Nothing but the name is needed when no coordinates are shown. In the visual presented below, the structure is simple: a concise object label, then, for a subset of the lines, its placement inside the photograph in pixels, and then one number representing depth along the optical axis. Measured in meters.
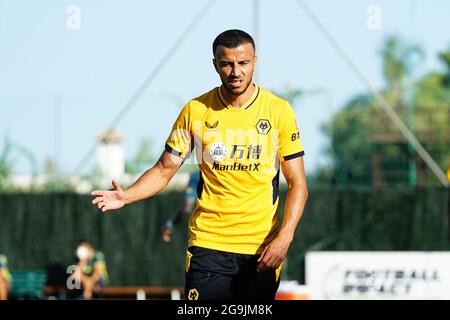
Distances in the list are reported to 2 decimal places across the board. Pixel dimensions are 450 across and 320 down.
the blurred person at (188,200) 15.98
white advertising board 17.88
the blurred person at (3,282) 19.39
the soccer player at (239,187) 6.55
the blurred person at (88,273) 20.06
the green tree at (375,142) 24.02
